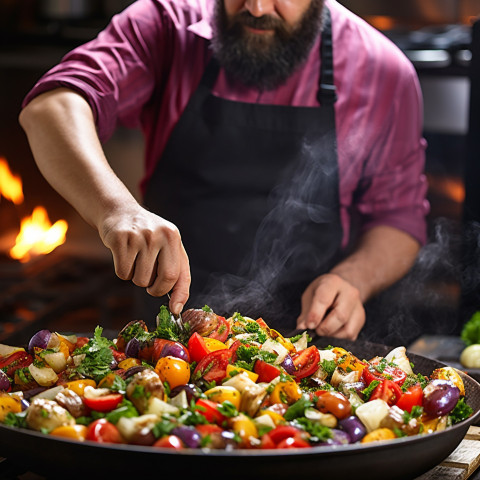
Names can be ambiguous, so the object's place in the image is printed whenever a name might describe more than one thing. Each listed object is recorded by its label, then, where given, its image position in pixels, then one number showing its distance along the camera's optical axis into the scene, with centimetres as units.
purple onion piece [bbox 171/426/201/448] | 118
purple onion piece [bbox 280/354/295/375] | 138
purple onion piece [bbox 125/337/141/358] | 140
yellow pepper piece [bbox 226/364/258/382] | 132
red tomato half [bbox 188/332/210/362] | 137
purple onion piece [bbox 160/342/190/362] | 134
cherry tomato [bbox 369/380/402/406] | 132
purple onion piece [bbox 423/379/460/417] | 130
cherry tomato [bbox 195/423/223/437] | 120
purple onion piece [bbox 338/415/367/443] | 124
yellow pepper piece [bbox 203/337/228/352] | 138
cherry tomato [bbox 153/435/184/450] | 117
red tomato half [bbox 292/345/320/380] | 139
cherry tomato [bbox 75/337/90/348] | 146
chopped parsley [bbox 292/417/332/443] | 122
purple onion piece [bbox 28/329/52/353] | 141
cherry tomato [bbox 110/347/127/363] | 139
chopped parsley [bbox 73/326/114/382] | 133
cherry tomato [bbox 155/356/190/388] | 130
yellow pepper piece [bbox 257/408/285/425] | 124
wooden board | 129
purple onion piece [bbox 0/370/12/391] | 134
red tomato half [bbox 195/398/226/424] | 124
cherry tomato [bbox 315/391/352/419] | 127
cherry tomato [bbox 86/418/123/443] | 119
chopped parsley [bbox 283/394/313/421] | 126
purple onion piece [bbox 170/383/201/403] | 127
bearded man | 181
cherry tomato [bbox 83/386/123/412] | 125
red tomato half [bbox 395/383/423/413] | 131
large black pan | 115
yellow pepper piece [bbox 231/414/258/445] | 120
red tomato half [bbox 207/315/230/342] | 143
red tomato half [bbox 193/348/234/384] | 133
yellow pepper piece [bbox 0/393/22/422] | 125
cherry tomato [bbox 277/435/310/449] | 119
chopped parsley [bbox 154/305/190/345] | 141
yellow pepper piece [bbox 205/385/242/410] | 126
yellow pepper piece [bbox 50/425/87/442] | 120
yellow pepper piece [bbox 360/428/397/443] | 123
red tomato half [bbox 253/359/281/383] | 134
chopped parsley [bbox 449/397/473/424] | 132
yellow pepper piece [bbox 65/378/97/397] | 129
